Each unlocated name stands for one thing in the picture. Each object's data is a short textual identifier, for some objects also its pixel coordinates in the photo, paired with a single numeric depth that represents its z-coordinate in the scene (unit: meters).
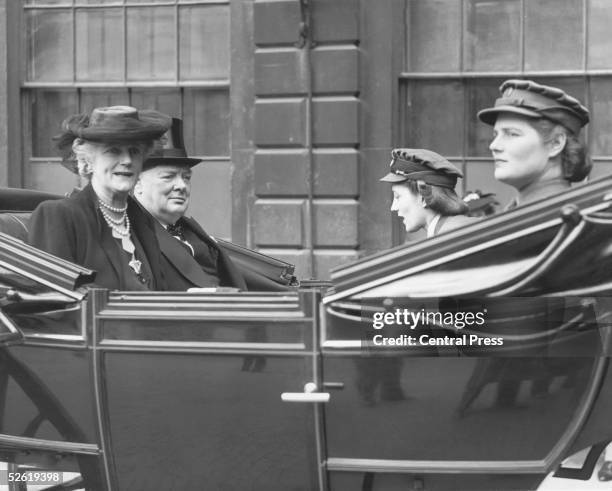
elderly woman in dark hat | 8.10
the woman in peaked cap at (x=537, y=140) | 6.96
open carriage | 6.50
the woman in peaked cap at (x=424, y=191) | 9.24
